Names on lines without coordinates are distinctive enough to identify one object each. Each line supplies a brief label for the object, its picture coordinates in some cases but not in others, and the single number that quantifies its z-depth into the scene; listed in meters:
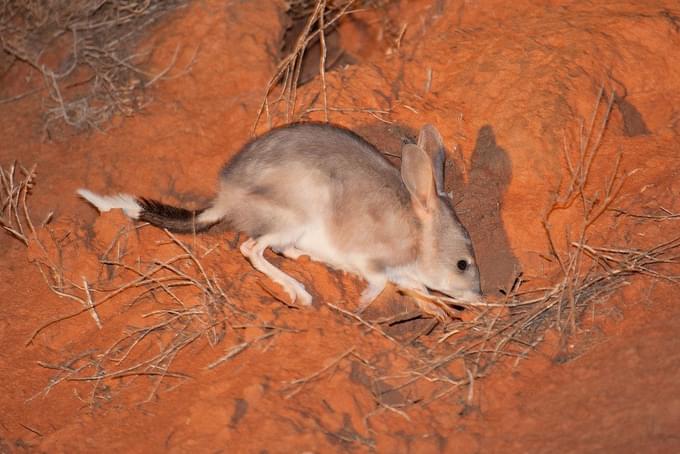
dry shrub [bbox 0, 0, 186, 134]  11.77
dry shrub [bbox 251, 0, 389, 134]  9.82
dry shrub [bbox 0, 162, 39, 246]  9.06
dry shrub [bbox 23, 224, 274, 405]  7.84
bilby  8.80
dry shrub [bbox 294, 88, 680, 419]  7.38
